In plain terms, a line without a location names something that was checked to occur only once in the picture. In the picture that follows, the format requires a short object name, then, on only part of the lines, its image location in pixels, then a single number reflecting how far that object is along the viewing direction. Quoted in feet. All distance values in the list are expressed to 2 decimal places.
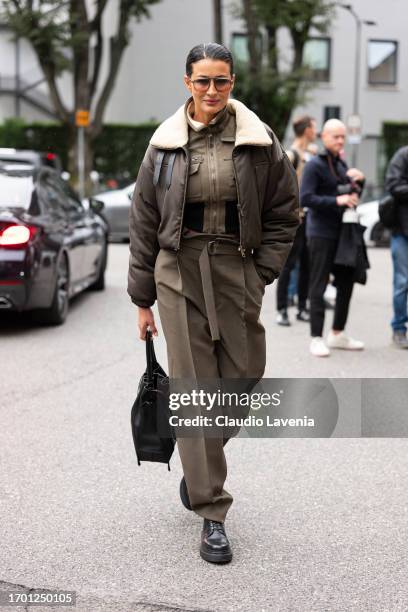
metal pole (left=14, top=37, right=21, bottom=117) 118.21
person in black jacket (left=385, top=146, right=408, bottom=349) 26.94
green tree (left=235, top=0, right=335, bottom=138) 91.25
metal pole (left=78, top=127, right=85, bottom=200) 78.54
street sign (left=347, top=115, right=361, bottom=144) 101.55
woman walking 12.30
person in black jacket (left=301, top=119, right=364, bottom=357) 25.25
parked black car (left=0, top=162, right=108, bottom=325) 27.89
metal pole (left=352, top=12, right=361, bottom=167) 122.52
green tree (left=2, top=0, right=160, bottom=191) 83.92
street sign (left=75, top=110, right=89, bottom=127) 82.74
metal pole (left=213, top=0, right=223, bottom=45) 85.71
